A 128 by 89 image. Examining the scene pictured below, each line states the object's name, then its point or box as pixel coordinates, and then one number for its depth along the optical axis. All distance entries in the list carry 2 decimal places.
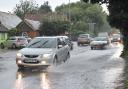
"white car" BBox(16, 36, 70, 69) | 18.41
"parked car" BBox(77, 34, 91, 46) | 61.69
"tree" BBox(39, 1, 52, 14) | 150.25
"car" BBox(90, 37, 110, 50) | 46.12
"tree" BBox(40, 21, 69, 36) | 82.56
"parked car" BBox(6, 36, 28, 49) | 48.50
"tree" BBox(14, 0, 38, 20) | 135.82
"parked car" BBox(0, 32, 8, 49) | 61.72
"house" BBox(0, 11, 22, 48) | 63.07
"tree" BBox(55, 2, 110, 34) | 129.91
